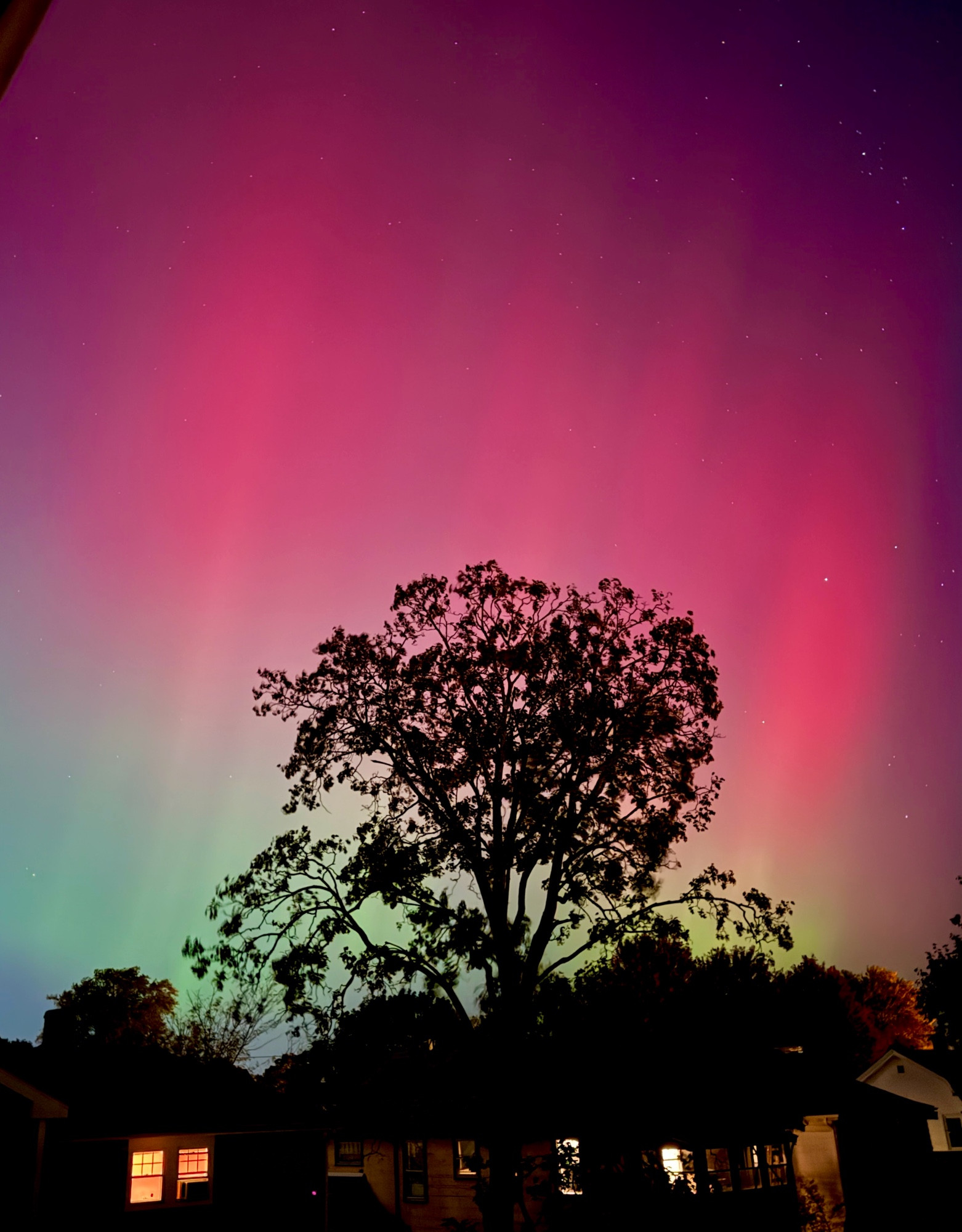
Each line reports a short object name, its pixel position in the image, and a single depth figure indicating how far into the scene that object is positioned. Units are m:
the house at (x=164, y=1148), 23.34
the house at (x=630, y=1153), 18.42
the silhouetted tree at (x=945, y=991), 38.34
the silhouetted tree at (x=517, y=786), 21.31
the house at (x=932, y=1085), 42.12
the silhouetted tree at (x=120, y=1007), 71.06
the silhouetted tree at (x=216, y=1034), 67.81
